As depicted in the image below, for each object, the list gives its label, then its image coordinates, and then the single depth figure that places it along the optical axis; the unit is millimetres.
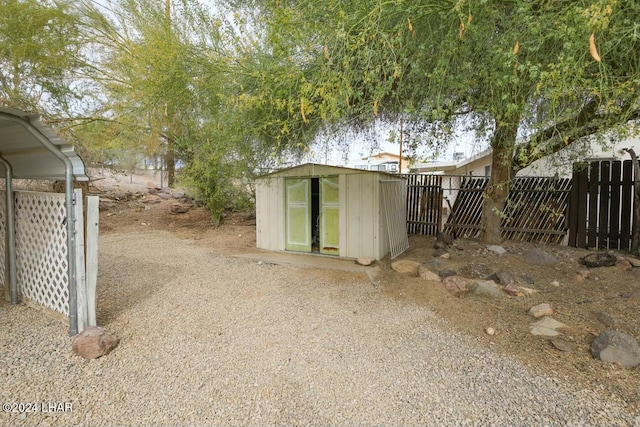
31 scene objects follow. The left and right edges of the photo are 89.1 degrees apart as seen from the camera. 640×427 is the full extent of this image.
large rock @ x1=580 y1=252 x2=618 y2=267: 4660
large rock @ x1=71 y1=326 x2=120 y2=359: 2488
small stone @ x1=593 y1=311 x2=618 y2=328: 2892
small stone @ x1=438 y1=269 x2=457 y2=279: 4530
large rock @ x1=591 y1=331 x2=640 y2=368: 2314
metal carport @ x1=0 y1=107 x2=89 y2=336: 2523
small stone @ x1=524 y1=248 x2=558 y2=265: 5086
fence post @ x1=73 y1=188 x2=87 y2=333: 2711
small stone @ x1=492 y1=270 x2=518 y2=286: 4114
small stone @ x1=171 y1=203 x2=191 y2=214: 10445
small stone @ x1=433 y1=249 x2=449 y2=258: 5890
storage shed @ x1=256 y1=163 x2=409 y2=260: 5824
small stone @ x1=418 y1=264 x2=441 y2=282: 4461
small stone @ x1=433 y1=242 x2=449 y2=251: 6234
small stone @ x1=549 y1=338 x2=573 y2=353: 2548
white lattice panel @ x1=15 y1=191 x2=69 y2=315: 2947
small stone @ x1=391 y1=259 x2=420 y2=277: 4881
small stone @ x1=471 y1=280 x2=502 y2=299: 3766
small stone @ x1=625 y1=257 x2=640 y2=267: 4625
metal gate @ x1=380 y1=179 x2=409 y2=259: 6016
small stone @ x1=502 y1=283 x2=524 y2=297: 3754
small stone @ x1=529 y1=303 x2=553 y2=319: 3174
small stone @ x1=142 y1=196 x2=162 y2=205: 11407
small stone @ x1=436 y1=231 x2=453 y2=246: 6562
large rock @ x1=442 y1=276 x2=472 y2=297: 3910
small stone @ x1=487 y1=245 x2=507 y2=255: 5788
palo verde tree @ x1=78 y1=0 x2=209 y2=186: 4750
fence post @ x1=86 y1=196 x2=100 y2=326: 2750
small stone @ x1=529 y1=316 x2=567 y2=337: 2824
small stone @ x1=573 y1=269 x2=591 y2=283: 4211
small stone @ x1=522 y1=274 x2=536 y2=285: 4293
